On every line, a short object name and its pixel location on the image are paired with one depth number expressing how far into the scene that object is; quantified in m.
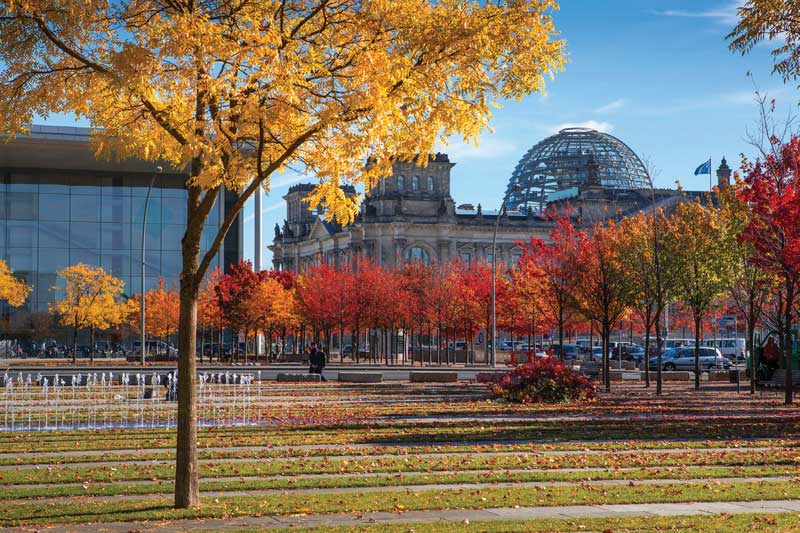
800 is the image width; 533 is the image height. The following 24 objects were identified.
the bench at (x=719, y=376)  52.17
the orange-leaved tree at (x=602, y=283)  39.84
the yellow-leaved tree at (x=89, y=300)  69.19
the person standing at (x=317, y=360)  45.06
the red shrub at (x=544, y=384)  31.97
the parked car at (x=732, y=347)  82.44
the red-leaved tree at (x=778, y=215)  28.14
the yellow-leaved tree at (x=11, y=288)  69.50
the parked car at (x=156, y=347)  77.97
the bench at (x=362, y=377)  44.34
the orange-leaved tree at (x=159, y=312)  73.38
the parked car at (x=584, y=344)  96.65
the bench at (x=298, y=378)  44.56
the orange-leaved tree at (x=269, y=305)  71.06
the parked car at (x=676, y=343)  88.92
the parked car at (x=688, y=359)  68.94
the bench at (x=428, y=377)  45.49
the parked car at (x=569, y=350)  85.75
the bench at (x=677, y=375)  50.72
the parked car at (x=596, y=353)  82.78
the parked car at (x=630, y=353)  83.88
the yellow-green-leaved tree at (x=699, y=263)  39.00
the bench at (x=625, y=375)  49.91
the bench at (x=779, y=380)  39.38
